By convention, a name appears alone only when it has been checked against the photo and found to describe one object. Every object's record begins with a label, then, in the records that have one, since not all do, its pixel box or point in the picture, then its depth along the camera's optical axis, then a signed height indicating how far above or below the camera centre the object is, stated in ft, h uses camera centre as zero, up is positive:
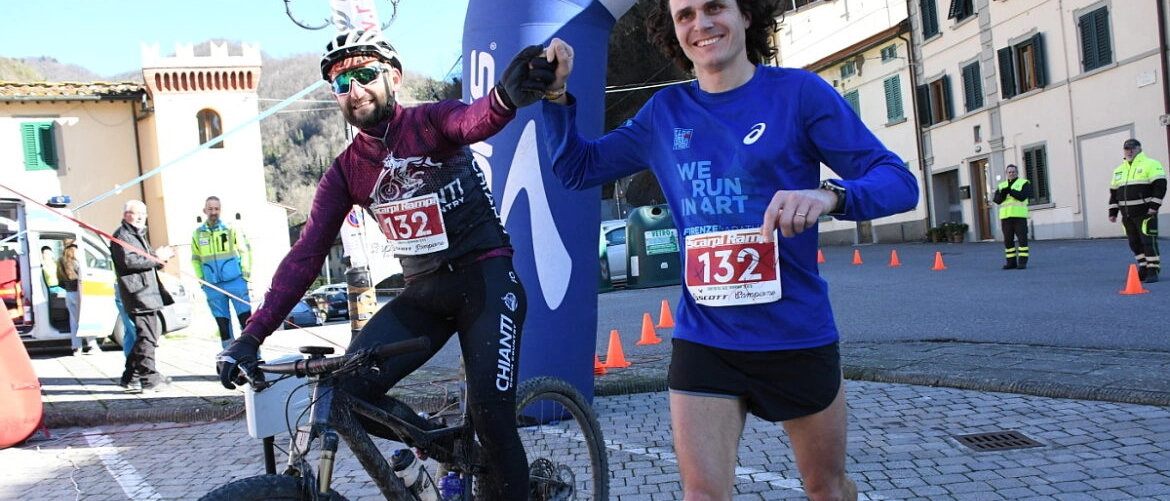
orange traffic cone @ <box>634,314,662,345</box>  37.01 -3.55
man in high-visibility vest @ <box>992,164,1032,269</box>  55.42 -0.43
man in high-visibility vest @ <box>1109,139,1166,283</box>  42.22 -0.32
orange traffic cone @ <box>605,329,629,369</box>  30.07 -3.45
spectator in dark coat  32.45 -0.22
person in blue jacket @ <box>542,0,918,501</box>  9.11 -0.25
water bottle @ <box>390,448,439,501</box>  10.49 -2.26
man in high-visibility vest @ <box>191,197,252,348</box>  34.73 +0.58
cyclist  11.32 +0.38
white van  50.01 +0.58
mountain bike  8.99 -1.93
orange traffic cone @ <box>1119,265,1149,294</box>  38.68 -3.55
